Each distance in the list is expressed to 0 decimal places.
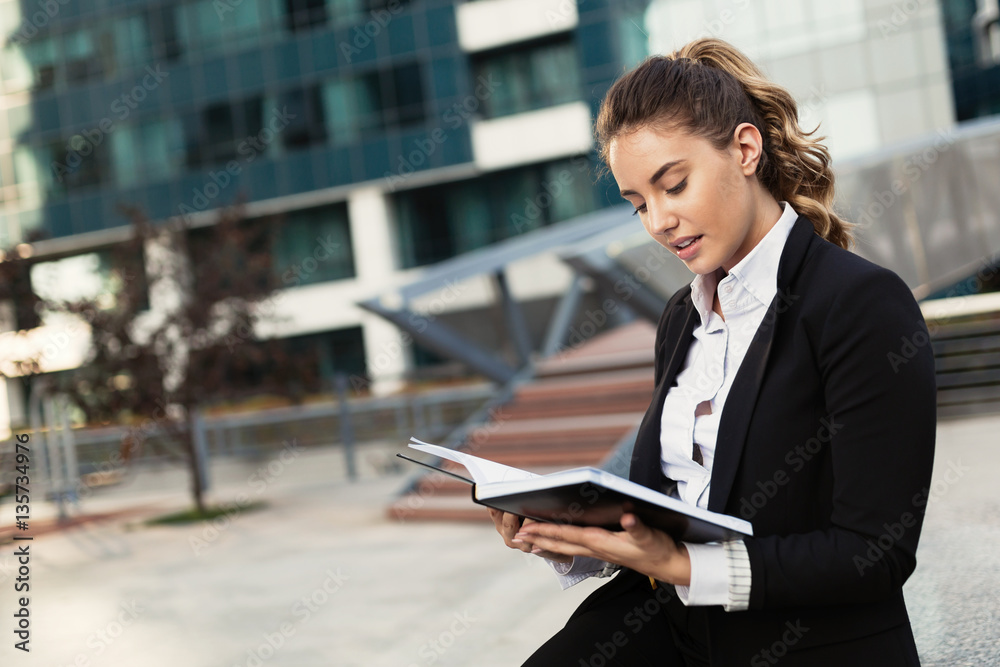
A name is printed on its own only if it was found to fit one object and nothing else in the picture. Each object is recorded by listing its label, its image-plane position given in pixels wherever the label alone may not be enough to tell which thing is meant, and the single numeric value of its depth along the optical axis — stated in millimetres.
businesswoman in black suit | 1325
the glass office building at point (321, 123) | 22297
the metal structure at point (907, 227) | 7977
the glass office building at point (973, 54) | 21344
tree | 8977
